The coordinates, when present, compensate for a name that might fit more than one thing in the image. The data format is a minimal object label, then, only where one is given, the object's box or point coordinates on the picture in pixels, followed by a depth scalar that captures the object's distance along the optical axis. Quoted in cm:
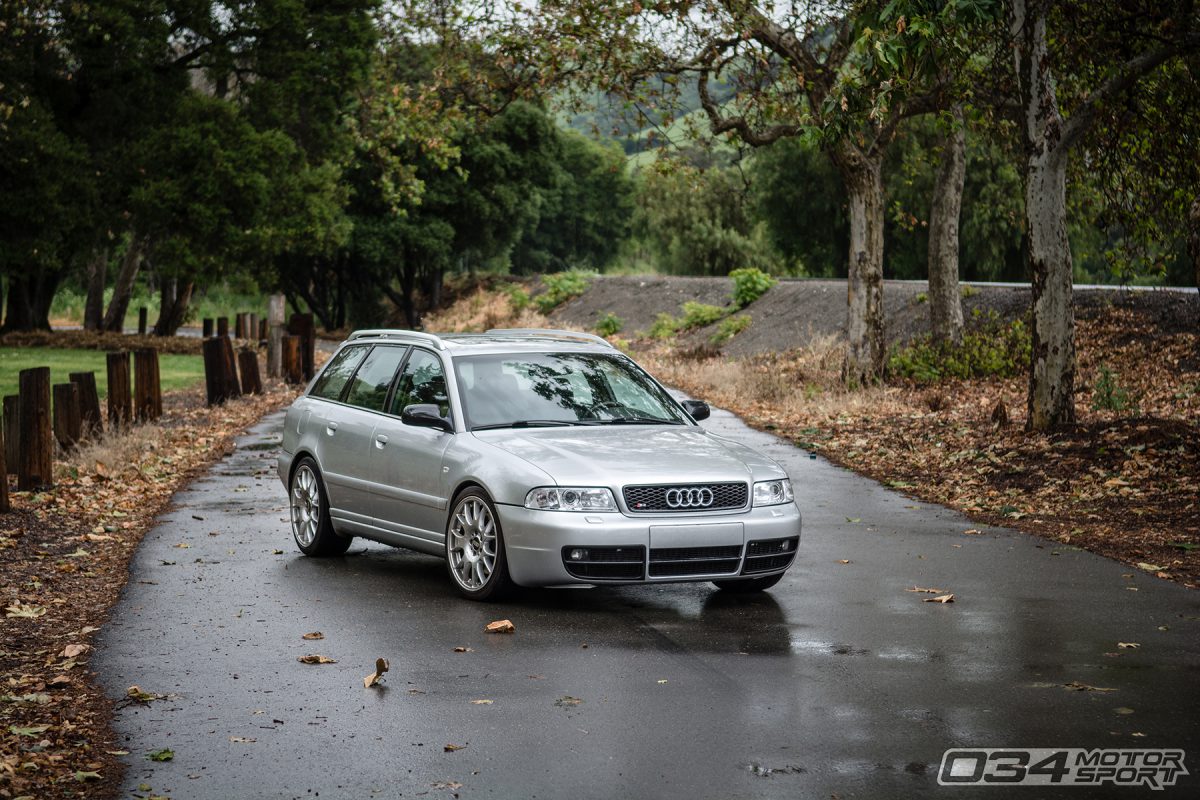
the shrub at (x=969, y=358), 2770
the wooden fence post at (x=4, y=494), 1273
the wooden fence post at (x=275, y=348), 3142
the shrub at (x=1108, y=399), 1897
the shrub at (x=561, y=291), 5934
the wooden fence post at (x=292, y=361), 3086
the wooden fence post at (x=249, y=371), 2722
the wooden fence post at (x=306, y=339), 3131
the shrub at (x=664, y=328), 4600
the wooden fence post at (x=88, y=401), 1786
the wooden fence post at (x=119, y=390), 1994
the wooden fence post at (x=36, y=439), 1396
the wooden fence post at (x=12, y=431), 1456
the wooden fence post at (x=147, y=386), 2130
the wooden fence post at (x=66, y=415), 1698
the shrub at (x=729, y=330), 4197
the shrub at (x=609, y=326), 4978
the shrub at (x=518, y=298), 5885
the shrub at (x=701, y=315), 4575
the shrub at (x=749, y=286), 4584
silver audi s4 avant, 873
